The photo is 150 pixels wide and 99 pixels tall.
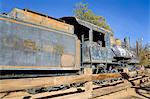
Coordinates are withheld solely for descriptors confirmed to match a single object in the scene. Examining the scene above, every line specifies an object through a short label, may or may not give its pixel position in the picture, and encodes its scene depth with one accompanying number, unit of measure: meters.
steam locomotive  4.66
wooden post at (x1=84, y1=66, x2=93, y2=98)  4.21
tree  25.89
